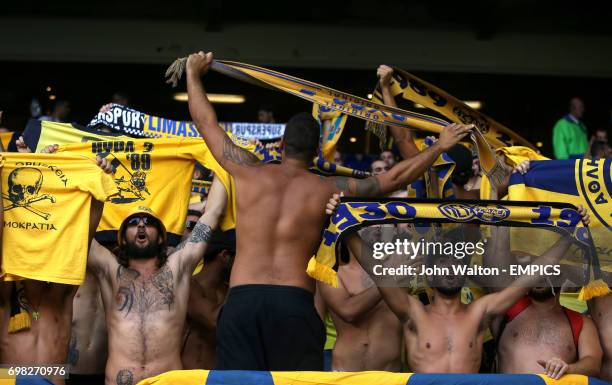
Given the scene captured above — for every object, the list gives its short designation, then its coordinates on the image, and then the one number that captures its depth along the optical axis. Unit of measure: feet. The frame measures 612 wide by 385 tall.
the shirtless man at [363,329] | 49.52
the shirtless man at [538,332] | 45.93
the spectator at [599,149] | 69.15
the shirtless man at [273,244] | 41.73
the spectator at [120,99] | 77.66
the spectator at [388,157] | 72.14
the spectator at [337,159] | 68.28
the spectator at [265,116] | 84.46
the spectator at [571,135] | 82.33
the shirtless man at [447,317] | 45.24
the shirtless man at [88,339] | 51.39
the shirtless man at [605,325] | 46.29
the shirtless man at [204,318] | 51.52
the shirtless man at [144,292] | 47.39
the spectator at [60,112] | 83.30
